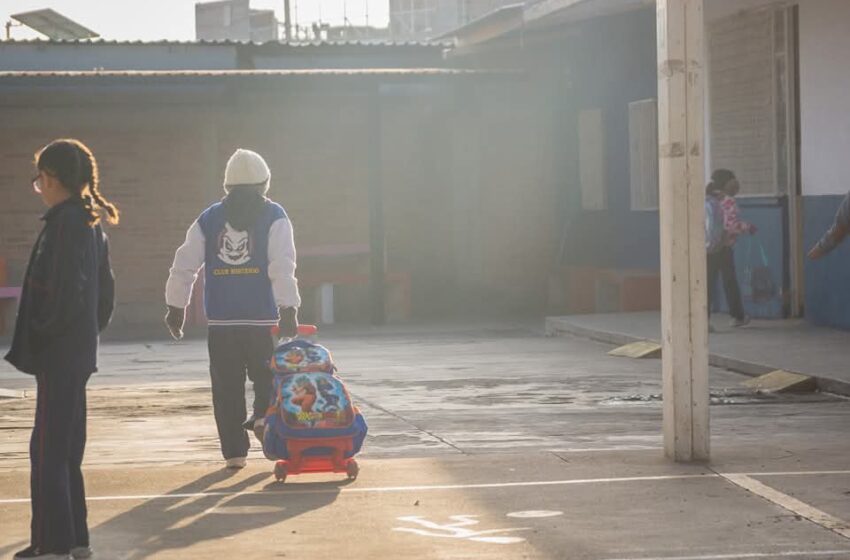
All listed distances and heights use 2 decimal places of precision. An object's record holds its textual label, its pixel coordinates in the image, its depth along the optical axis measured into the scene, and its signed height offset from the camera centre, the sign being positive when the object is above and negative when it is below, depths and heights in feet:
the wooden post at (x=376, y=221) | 87.45 -1.82
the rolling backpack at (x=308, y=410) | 31.96 -3.98
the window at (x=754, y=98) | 69.92 +2.95
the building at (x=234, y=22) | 205.87 +18.80
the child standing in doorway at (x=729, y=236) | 65.36 -2.26
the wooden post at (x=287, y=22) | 209.91 +19.12
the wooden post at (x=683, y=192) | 32.60 -0.32
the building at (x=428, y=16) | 195.83 +18.56
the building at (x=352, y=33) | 202.49 +17.07
